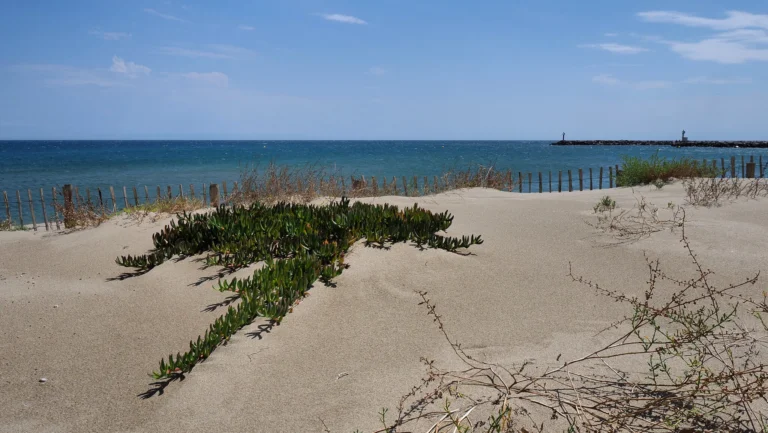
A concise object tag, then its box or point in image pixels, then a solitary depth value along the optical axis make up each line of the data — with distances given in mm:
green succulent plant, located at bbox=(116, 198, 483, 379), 4590
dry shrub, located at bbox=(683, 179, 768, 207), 8727
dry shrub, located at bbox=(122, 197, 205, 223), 8164
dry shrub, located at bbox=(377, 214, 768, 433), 2648
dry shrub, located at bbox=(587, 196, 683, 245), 6812
